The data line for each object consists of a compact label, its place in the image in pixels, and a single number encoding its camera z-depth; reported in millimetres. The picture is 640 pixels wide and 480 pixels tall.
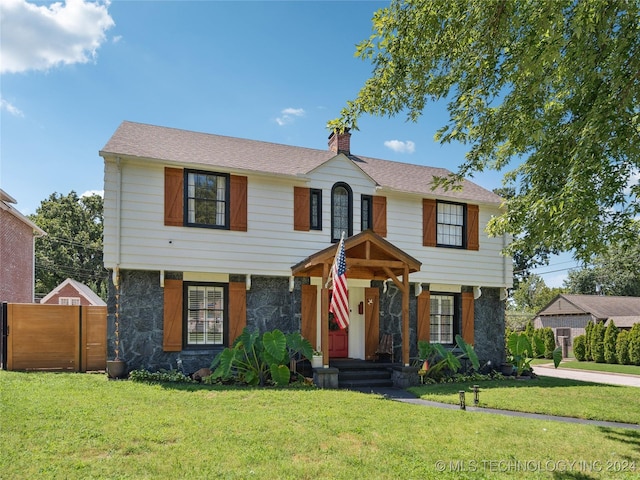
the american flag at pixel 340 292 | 9719
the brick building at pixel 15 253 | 18094
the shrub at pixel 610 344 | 21906
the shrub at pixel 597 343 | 22562
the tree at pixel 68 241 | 34312
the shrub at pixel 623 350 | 21219
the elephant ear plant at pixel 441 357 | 12162
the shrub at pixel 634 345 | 20625
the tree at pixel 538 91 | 5785
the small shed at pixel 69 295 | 23812
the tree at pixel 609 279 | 40500
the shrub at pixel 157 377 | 10266
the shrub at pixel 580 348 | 23875
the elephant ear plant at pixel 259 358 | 10305
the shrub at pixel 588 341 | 23547
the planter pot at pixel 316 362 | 11211
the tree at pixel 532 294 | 46281
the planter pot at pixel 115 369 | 10406
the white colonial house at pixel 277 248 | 11000
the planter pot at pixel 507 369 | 13711
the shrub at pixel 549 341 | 25241
